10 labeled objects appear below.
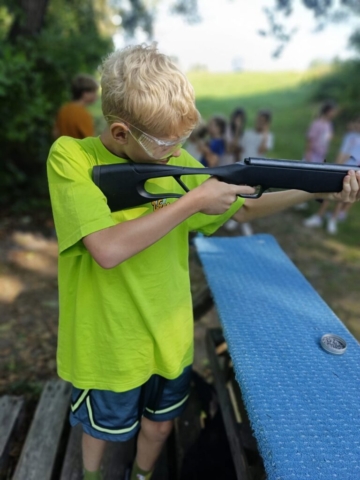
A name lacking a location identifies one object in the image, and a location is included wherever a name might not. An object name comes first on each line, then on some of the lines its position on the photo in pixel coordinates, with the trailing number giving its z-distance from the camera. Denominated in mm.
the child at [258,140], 6125
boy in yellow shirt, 1195
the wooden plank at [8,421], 2100
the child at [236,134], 6080
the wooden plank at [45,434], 2029
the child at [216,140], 5728
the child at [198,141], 5695
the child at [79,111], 4676
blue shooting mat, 1158
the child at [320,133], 6750
